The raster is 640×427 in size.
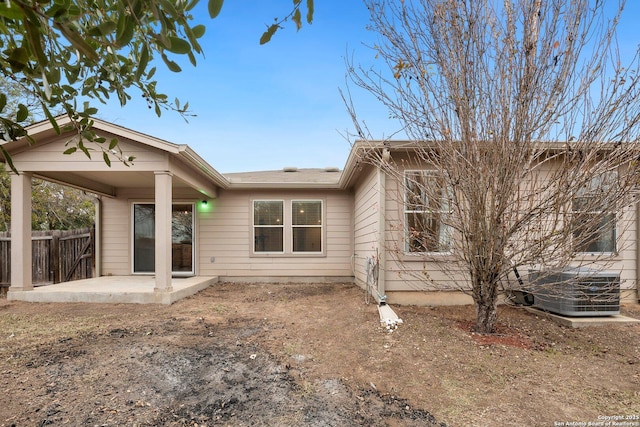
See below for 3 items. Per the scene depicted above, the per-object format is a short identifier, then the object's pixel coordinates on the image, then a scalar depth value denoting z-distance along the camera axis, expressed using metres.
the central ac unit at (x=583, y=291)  4.32
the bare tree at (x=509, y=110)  3.57
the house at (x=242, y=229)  8.55
